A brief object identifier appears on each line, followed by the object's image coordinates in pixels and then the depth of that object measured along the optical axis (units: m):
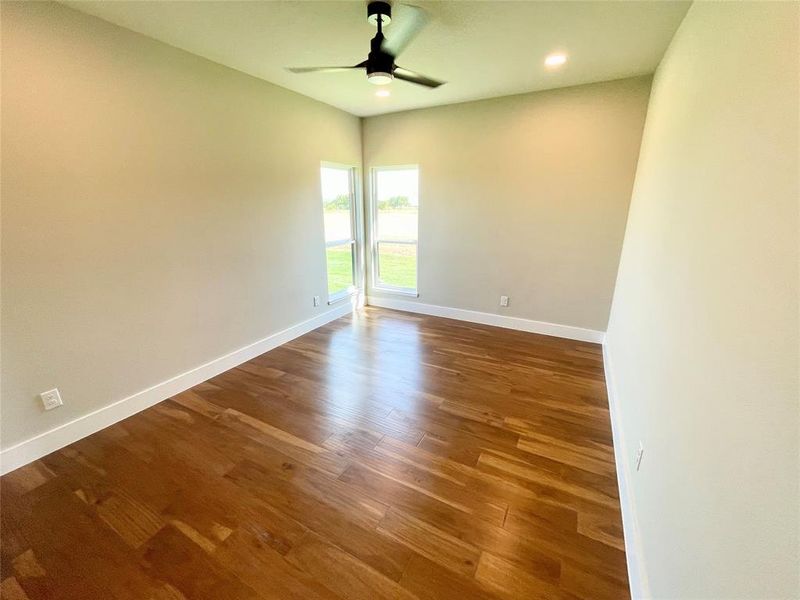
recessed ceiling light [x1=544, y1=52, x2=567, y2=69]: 2.42
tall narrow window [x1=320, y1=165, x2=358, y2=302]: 4.05
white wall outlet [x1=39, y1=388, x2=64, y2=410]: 1.97
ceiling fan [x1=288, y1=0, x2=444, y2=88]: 1.71
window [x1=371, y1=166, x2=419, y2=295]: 4.25
